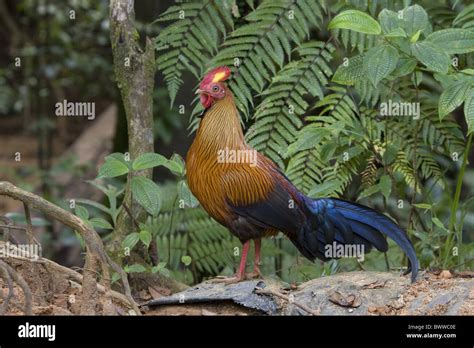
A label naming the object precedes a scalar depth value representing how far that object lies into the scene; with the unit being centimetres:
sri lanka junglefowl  370
